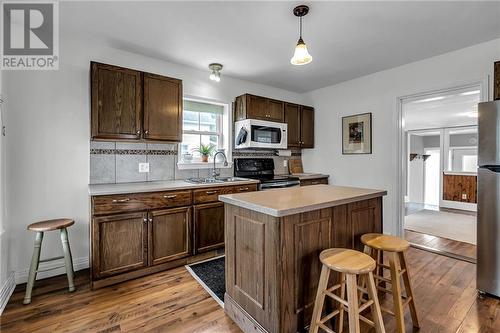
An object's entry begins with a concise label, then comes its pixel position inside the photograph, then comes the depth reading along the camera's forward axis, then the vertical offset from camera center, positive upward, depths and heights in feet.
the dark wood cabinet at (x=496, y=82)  7.36 +2.53
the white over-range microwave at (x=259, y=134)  11.87 +1.53
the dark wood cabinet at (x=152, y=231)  7.39 -2.35
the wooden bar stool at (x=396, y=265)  5.08 -2.33
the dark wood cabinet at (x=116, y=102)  8.15 +2.16
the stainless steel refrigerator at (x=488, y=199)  6.77 -1.01
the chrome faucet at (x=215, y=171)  11.55 -0.37
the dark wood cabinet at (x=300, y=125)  13.96 +2.35
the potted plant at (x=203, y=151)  11.68 +0.61
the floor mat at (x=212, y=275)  7.24 -3.83
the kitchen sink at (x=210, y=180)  10.00 -0.74
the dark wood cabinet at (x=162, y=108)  9.14 +2.19
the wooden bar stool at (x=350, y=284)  4.27 -2.24
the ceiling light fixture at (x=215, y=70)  10.68 +4.25
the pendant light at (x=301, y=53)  6.23 +2.88
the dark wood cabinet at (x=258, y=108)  12.03 +2.90
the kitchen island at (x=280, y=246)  4.87 -1.87
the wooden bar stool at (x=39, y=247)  6.75 -2.45
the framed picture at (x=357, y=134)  12.44 +1.61
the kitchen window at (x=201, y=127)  11.42 +1.82
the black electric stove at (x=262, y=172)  11.77 -0.47
